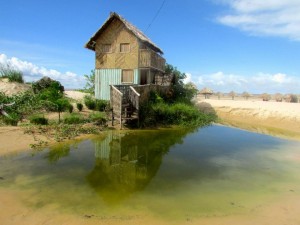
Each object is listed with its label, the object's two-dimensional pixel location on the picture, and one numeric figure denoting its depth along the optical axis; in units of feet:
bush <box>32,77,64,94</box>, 82.02
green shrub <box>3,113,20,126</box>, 49.60
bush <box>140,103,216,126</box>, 64.13
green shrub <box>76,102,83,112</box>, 67.62
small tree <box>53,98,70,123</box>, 61.67
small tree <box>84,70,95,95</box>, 97.59
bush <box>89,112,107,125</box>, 58.03
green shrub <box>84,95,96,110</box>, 70.74
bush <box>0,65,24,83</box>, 84.84
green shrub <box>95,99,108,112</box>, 71.31
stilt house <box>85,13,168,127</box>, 81.15
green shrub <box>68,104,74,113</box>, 63.76
